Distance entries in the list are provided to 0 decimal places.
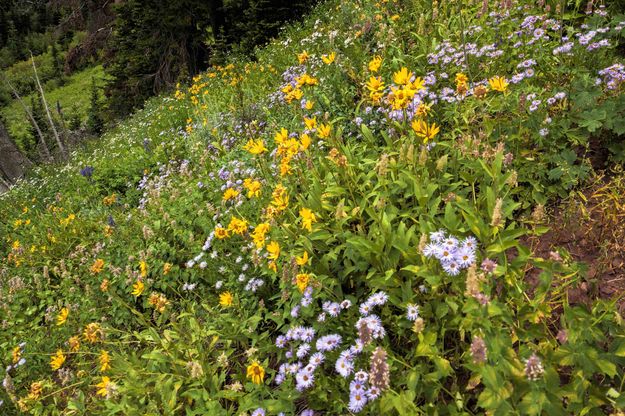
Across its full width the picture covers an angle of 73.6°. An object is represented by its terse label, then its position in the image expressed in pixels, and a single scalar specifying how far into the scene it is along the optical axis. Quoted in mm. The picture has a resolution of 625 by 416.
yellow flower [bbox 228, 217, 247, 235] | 2234
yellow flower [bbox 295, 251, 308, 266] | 1876
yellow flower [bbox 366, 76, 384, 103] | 2174
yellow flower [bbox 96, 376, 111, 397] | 2010
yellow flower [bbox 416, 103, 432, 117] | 2148
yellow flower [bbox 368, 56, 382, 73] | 2491
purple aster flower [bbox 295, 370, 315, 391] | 1736
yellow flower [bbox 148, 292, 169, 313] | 2288
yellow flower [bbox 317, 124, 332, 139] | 2318
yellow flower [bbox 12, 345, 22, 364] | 2750
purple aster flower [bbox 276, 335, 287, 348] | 2008
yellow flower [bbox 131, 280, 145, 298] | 2434
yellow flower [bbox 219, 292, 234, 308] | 2176
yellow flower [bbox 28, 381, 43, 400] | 2344
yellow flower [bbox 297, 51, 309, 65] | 3104
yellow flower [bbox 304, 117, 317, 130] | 2490
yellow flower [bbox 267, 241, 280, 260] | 1940
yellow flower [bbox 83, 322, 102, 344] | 2353
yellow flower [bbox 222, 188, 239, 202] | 2463
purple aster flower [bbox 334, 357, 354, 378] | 1617
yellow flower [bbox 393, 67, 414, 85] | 2014
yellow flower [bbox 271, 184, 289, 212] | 2145
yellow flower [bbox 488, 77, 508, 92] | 2158
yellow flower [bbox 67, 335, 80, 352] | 2391
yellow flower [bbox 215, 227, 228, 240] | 2304
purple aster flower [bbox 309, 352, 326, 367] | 1766
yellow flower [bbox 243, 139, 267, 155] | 2420
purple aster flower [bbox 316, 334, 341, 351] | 1774
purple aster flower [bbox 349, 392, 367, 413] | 1517
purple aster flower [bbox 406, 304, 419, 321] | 1700
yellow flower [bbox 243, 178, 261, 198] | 2348
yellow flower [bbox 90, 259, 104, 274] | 2797
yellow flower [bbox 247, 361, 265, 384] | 1823
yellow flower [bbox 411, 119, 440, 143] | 2090
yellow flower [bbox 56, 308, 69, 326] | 2703
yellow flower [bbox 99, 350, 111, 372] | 2191
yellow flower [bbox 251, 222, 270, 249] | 2008
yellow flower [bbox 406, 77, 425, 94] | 1979
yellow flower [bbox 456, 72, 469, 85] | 2301
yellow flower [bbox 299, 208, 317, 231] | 1973
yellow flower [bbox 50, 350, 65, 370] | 2395
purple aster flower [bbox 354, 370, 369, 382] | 1496
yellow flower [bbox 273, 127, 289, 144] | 2387
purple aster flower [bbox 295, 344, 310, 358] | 1845
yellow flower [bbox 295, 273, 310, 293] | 1742
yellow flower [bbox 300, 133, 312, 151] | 2250
